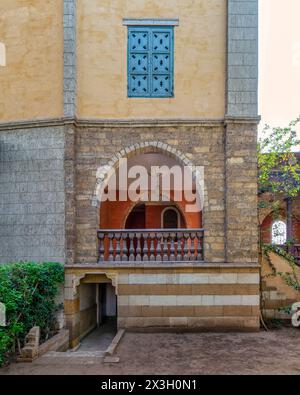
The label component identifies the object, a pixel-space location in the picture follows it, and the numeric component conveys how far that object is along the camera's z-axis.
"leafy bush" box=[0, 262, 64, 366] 5.25
